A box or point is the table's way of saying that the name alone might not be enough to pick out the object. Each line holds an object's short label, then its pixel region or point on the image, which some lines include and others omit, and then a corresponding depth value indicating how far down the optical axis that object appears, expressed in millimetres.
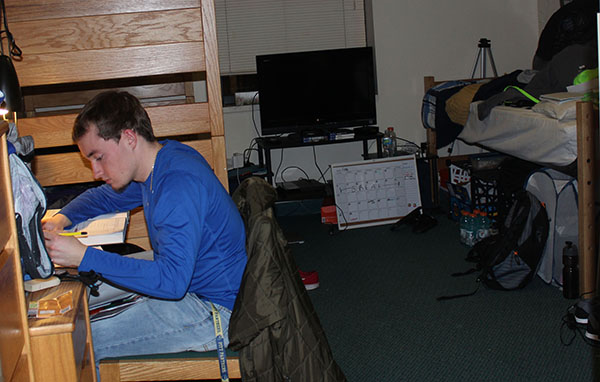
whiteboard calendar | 4469
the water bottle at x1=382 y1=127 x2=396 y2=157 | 4945
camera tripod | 5148
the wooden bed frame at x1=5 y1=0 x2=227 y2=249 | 2434
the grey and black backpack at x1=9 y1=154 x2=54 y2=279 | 1417
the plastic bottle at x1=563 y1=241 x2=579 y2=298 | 2891
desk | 1323
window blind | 5043
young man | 1552
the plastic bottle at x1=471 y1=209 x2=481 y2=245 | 3809
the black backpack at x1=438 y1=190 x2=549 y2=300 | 3094
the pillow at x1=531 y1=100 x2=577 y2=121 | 3066
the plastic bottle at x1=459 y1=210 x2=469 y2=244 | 3881
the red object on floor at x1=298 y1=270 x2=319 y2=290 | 3344
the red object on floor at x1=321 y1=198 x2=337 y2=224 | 4520
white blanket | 3047
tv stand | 4551
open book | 1907
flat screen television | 4691
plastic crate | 3867
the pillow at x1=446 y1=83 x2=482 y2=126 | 4426
